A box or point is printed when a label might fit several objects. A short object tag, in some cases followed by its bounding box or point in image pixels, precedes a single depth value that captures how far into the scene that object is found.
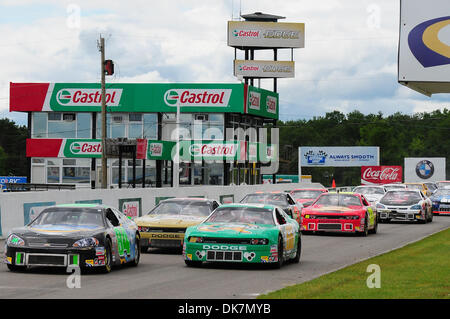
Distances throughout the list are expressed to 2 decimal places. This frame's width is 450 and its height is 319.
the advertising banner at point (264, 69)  78.25
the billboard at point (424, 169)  84.44
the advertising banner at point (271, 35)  78.56
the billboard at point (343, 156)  91.56
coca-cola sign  84.94
